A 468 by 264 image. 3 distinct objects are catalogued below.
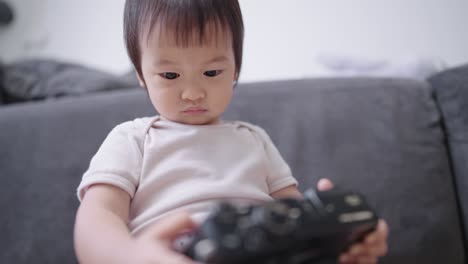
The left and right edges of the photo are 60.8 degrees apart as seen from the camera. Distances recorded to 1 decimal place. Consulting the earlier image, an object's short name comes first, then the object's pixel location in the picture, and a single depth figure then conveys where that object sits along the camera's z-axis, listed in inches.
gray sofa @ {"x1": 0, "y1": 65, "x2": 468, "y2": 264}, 25.6
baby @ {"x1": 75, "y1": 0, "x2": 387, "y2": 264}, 16.4
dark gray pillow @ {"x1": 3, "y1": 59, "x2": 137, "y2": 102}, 36.1
